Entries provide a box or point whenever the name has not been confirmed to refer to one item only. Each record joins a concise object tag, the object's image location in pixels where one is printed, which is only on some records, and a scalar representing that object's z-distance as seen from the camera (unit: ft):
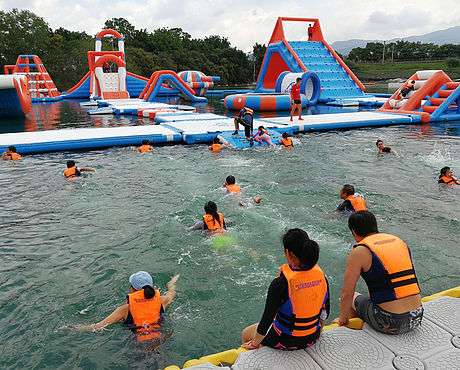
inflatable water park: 45.47
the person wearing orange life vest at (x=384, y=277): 10.19
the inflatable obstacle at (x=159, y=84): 87.61
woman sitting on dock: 9.53
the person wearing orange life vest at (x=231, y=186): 26.16
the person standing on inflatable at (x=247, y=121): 42.02
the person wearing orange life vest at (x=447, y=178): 28.14
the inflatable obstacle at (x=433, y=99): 57.82
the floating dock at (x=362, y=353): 9.60
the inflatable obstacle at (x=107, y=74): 94.48
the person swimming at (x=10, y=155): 37.86
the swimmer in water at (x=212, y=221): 20.26
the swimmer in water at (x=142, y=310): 12.86
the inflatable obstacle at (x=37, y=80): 107.65
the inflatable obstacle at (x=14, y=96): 66.49
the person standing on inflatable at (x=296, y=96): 51.77
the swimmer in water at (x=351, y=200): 22.29
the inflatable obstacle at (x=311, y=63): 89.04
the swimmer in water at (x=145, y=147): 41.34
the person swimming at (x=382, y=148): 37.91
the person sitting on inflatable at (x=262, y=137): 42.27
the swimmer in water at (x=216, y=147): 40.50
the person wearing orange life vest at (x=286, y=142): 42.00
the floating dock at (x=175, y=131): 42.60
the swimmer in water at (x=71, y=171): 31.14
